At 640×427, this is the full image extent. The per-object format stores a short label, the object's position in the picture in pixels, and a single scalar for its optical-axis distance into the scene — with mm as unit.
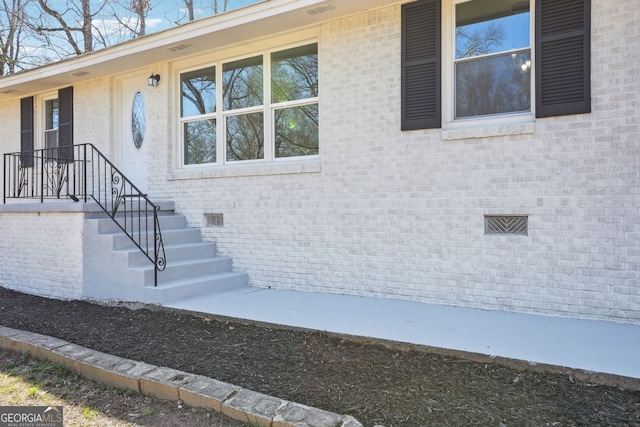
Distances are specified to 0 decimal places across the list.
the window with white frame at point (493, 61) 4266
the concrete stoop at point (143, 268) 5145
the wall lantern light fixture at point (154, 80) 7141
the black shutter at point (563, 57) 4193
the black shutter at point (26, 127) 8781
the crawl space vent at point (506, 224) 4545
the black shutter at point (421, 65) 4895
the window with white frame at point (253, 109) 6012
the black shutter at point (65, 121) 8172
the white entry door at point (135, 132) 7477
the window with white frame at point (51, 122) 8617
